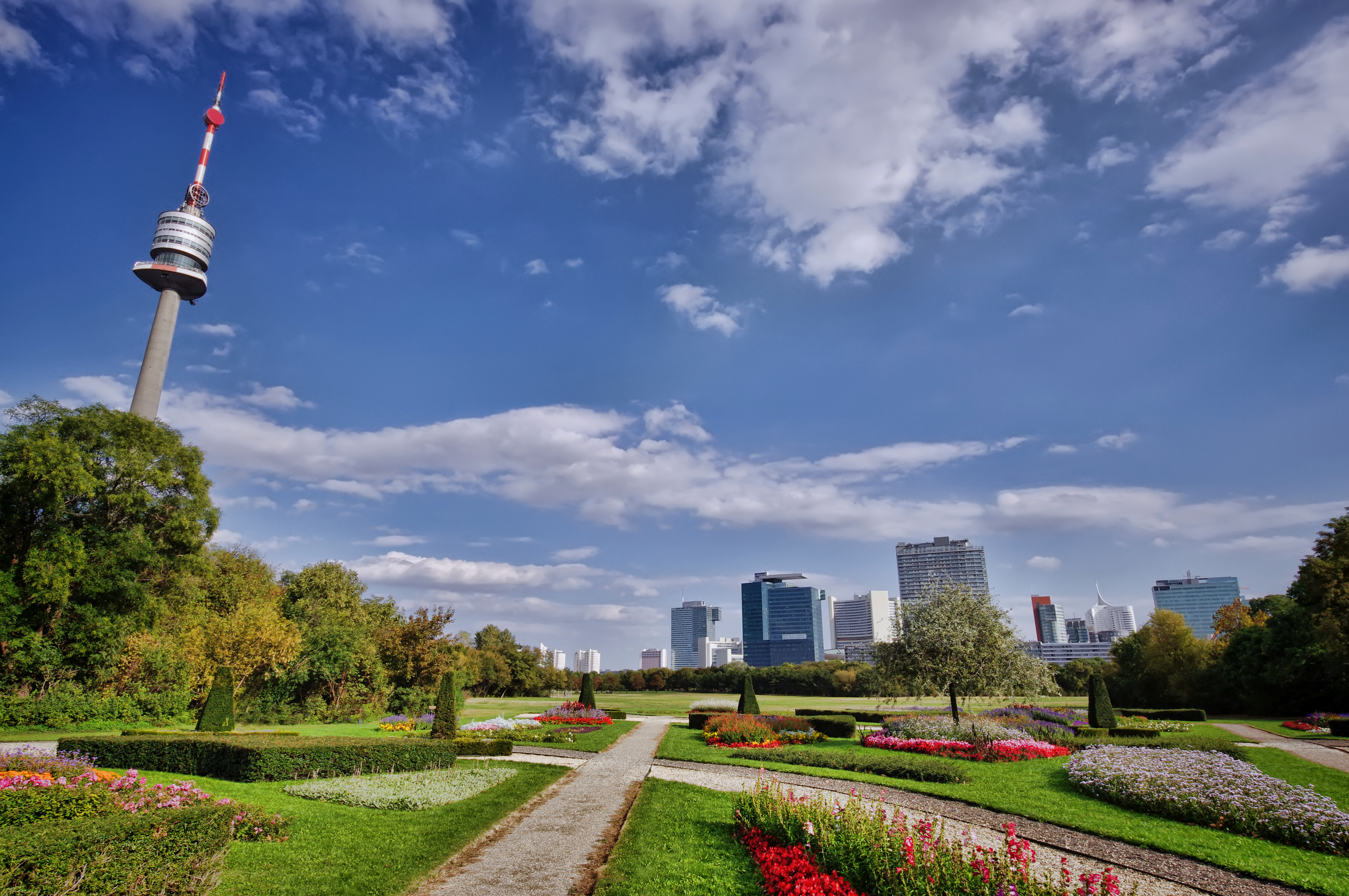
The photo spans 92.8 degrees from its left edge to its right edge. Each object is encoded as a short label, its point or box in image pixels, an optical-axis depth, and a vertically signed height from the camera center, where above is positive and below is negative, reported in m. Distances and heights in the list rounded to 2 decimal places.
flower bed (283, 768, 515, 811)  12.89 -3.28
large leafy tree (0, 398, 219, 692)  27.42 +4.29
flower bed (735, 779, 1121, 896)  6.33 -2.41
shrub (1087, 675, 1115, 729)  27.72 -2.64
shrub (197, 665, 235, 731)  20.36 -2.41
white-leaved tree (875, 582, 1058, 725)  22.67 -0.40
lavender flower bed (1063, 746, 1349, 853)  10.52 -2.74
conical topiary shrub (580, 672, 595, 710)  37.25 -3.26
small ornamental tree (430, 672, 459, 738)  22.89 -2.83
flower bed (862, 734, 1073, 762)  19.83 -3.31
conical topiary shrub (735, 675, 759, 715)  31.81 -3.06
